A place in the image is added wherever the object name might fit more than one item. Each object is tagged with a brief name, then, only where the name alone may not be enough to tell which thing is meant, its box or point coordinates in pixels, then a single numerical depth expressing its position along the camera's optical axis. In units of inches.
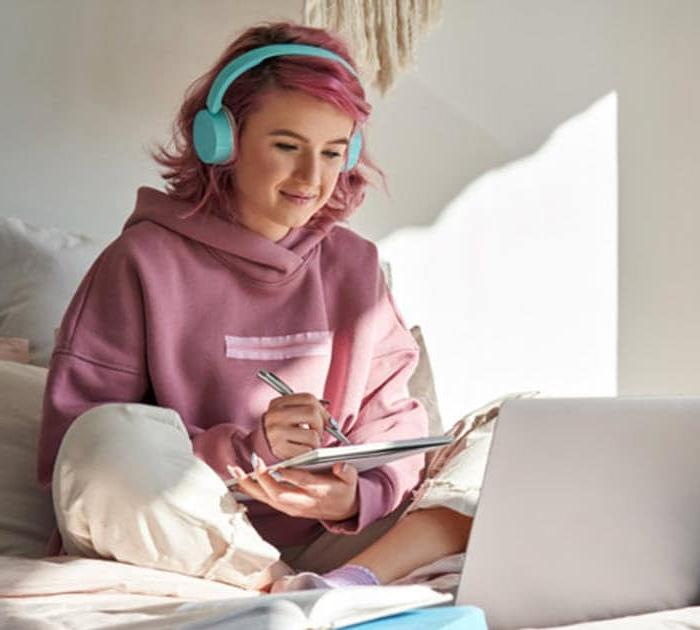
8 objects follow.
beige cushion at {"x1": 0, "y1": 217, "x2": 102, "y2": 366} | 129.5
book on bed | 86.0
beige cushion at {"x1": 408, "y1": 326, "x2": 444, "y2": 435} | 132.4
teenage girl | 112.5
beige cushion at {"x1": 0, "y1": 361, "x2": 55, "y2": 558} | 117.0
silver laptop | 96.0
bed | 94.1
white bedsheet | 92.7
